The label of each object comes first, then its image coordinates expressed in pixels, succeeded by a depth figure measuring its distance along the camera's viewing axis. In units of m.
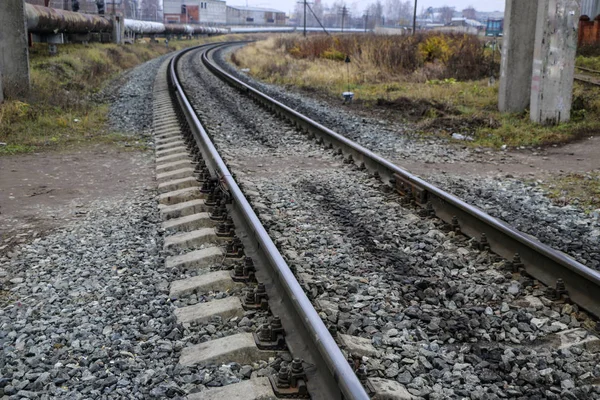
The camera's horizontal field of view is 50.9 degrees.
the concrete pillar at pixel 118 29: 38.72
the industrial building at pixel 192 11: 108.44
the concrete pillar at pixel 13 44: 14.30
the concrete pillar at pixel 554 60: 10.60
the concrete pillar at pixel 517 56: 12.34
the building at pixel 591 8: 32.52
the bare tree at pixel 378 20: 151.90
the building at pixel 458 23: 102.19
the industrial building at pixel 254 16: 126.88
